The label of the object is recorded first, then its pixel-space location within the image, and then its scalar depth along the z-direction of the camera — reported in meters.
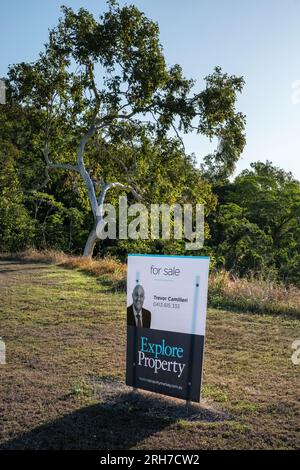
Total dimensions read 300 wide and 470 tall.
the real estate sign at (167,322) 4.70
